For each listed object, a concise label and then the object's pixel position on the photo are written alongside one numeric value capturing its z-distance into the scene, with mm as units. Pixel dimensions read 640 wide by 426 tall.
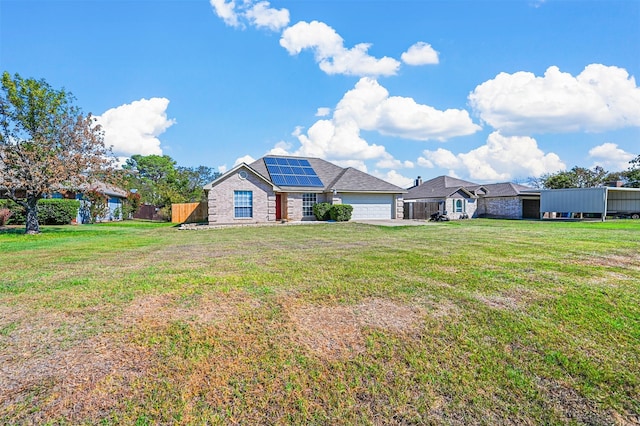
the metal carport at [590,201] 25844
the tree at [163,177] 31406
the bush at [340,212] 23531
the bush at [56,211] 21391
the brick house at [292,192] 22078
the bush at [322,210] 24422
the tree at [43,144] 15078
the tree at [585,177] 45688
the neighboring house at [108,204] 24891
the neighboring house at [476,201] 31469
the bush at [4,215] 19312
